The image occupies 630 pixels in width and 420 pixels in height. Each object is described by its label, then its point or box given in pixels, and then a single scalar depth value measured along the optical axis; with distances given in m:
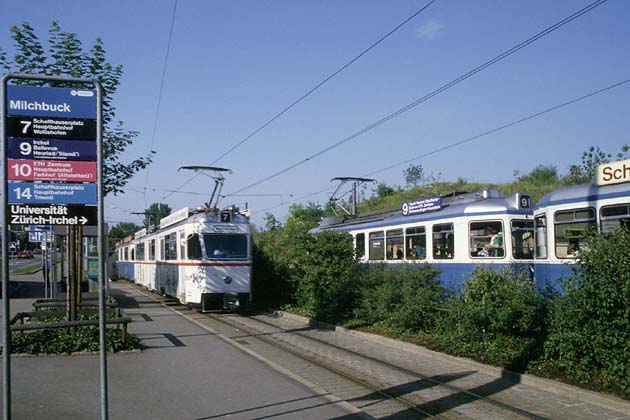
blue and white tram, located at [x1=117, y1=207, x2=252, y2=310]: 19.91
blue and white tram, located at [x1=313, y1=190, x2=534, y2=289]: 15.36
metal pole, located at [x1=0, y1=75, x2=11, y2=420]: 5.26
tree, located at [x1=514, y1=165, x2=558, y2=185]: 61.38
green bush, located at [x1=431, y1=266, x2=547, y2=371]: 11.23
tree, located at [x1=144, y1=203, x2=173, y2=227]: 105.90
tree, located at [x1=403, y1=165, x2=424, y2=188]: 74.18
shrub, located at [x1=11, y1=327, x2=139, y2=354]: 11.46
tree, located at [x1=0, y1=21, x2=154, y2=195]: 12.84
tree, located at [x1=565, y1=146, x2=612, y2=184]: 37.69
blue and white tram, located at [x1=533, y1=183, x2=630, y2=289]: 11.25
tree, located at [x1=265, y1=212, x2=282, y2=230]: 53.76
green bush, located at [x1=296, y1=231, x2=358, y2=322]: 19.31
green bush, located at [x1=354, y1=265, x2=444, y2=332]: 14.36
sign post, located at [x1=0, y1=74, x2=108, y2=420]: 5.94
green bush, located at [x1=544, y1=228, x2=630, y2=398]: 8.49
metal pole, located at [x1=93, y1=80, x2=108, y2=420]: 5.62
